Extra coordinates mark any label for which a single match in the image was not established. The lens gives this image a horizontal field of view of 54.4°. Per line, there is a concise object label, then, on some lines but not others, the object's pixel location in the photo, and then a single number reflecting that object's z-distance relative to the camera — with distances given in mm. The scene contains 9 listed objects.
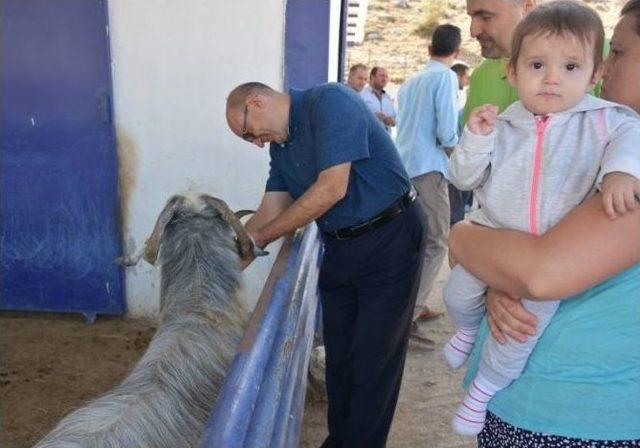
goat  1910
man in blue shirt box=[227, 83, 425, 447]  2740
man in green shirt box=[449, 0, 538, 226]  2457
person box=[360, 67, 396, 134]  9688
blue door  4523
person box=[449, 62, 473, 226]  7784
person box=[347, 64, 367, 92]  10328
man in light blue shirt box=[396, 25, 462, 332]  4957
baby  1511
